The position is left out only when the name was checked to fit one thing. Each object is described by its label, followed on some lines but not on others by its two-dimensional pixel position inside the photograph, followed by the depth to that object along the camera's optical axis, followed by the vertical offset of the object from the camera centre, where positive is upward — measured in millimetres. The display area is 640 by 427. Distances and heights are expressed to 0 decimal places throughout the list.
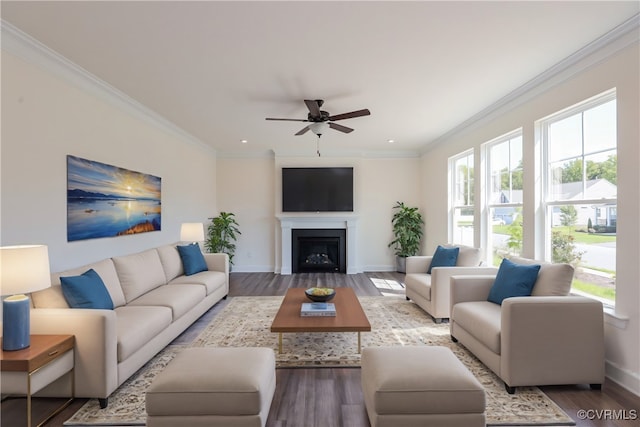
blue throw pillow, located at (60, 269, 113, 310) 2426 -609
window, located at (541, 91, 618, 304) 2674 +228
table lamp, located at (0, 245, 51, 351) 1900 -434
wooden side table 1801 -901
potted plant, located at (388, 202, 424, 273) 6758 -366
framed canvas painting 3010 +156
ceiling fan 3449 +1127
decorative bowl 3373 -853
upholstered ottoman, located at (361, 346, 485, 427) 1744 -1025
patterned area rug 2084 -1307
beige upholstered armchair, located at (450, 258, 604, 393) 2316 -929
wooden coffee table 2740 -964
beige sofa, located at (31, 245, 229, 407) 2164 -869
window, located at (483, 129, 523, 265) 3873 +258
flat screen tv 6832 +539
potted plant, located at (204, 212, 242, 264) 6430 -414
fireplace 6812 -284
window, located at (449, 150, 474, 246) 5145 +280
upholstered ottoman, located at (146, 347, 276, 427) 1727 -1010
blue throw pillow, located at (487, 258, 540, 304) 2826 -604
